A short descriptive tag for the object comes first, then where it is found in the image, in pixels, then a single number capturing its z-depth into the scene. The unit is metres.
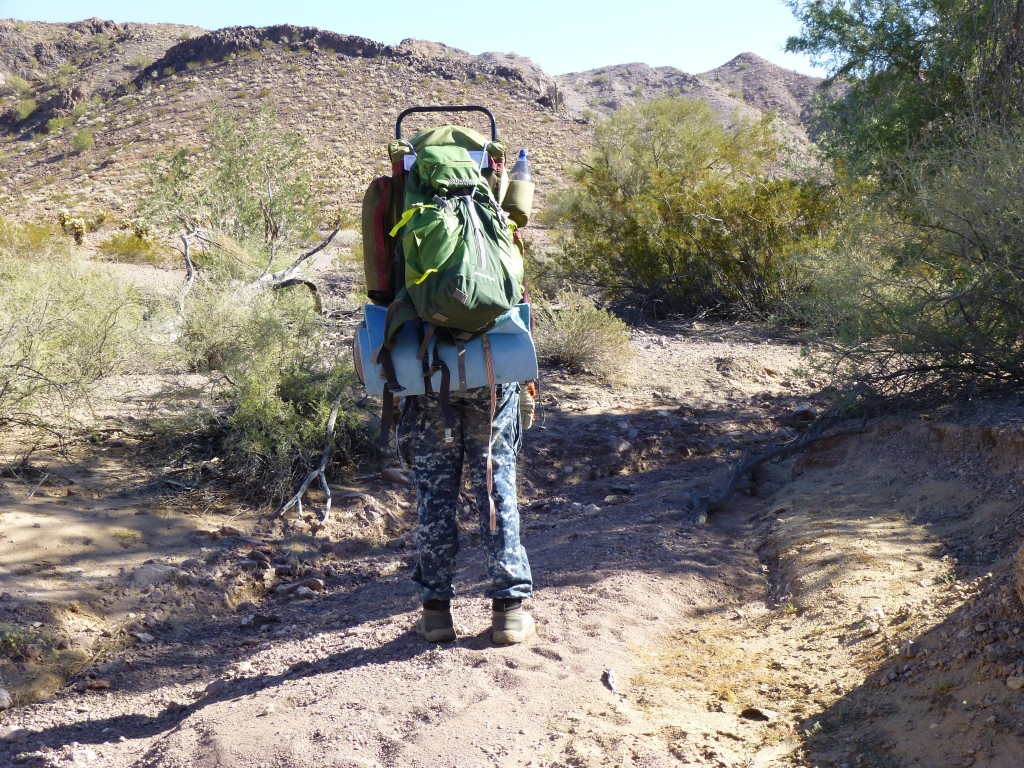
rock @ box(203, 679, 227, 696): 3.63
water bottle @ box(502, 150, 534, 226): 3.42
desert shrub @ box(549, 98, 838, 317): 11.09
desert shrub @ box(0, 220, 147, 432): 5.89
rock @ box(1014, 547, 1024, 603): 2.75
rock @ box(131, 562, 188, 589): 4.75
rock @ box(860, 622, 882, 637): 3.38
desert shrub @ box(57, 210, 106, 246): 17.92
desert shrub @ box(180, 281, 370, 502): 5.88
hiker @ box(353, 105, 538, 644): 2.98
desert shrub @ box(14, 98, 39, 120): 41.56
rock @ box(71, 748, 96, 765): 3.07
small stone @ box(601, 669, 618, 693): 3.10
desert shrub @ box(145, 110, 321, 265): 12.58
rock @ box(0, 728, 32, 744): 3.40
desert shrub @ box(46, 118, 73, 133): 38.31
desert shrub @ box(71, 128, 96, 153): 34.47
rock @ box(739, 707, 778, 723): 2.94
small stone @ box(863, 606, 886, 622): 3.47
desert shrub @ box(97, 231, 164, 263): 16.28
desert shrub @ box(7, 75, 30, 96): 44.94
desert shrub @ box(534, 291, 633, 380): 8.58
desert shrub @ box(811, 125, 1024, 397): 5.41
